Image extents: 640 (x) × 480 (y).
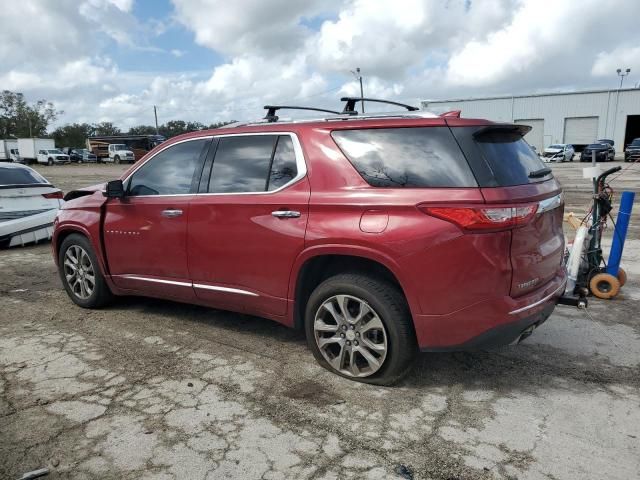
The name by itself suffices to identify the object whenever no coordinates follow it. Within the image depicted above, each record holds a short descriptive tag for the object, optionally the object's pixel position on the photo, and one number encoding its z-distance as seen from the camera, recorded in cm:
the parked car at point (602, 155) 3453
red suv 299
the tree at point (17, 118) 7750
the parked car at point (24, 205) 834
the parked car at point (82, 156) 5769
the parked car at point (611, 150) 3694
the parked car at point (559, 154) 4109
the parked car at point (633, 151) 3288
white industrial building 5138
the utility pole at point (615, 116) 5119
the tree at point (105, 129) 9029
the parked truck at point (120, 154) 5303
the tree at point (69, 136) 8612
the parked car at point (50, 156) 5272
